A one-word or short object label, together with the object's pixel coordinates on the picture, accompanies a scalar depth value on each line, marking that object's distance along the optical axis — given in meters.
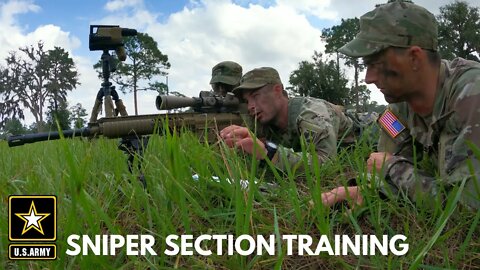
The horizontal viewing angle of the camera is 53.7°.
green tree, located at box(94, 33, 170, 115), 43.47
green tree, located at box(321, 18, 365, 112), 46.43
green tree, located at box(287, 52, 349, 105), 26.38
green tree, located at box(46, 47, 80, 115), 48.06
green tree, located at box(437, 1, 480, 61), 39.16
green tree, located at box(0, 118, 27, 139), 43.51
